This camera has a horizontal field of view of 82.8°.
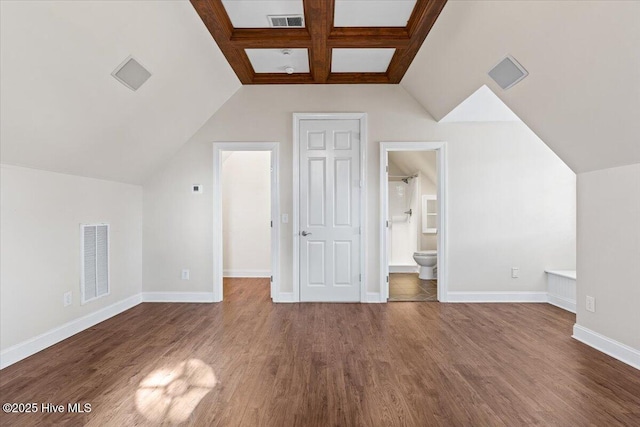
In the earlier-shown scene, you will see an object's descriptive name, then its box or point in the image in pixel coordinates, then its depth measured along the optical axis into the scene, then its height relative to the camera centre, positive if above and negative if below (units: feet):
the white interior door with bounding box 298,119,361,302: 15.72 +0.11
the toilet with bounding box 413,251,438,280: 20.12 -2.77
